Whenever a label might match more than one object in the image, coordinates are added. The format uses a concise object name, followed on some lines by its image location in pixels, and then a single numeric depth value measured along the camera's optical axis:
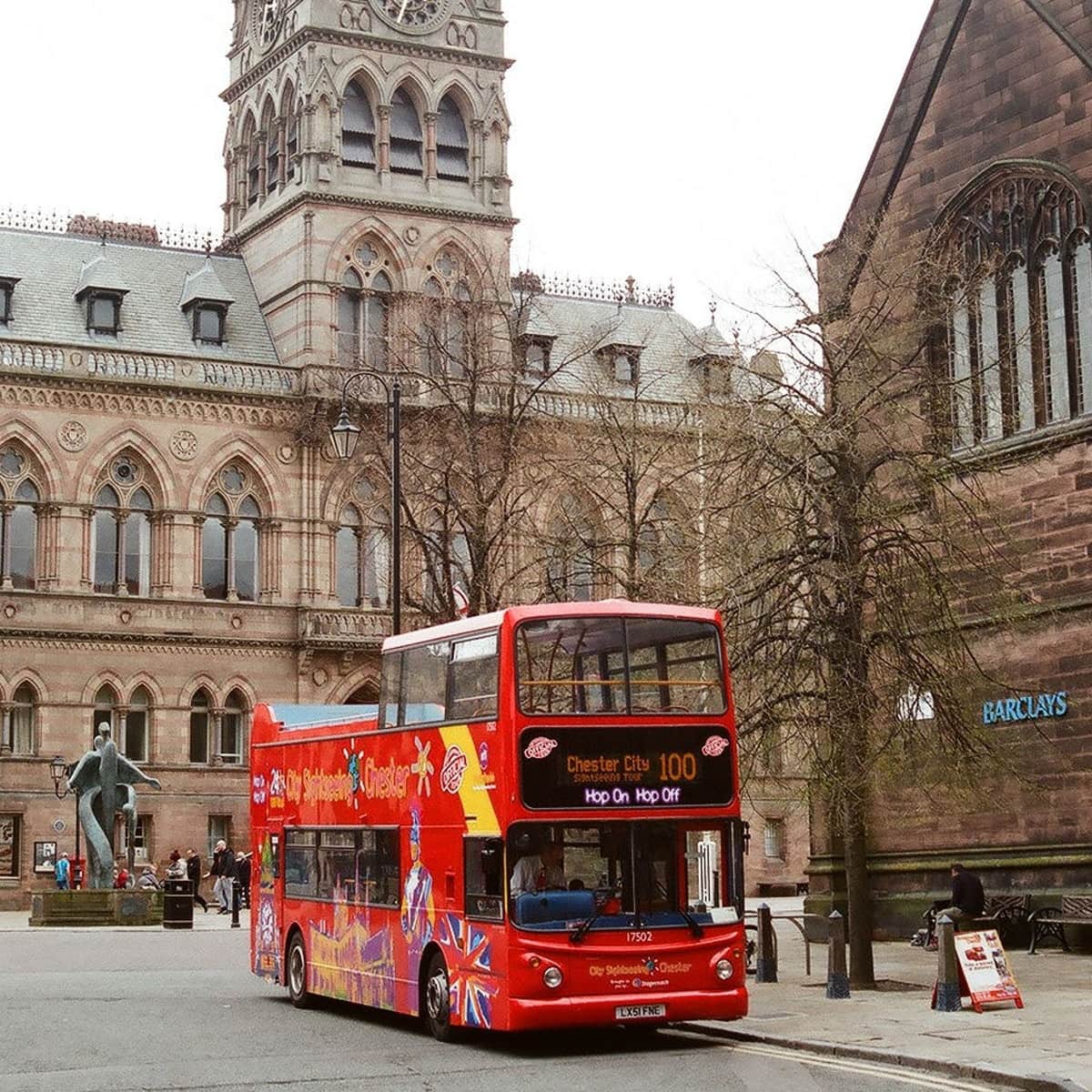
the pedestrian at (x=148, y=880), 49.78
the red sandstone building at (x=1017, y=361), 29.14
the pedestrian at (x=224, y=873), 48.50
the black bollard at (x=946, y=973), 20.17
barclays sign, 29.19
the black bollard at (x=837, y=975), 22.23
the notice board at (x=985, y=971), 20.05
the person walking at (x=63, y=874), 51.69
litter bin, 42.31
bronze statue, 43.28
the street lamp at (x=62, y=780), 52.16
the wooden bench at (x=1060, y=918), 27.19
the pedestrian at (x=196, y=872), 52.78
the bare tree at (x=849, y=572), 23.14
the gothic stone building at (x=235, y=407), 55.97
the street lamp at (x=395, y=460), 30.95
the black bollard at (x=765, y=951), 24.52
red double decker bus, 18.17
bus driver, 18.22
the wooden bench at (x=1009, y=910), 29.39
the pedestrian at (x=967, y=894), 25.88
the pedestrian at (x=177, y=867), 50.90
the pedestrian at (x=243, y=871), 48.01
